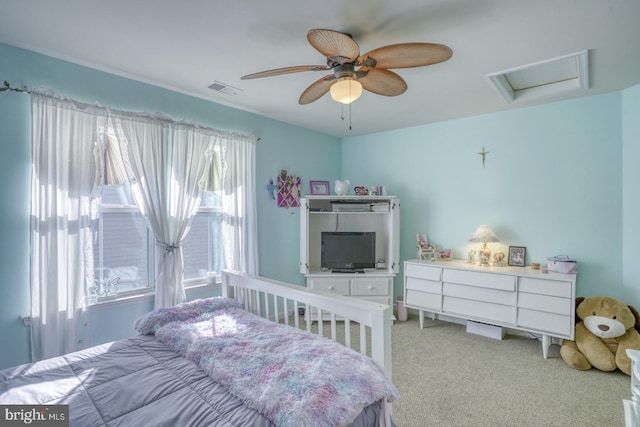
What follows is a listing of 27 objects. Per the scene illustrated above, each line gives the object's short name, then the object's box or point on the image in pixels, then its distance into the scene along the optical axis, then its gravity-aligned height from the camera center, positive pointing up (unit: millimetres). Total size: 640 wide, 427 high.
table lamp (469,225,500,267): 3289 -268
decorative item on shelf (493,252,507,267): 3322 -501
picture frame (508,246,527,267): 3252 -443
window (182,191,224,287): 3029 -297
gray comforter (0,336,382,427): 1121 -720
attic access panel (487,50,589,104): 2328 +1139
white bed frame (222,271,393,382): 1459 -511
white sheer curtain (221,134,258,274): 3227 +90
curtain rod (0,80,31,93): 2021 +805
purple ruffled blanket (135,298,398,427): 1120 -665
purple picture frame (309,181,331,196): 4070 +321
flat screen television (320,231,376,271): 3865 -464
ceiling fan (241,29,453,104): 1547 +823
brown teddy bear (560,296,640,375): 2506 -1019
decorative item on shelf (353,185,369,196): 3967 +270
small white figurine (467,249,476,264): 3495 -495
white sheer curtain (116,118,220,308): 2578 +246
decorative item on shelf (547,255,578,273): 2807 -467
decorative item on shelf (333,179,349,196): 3949 +318
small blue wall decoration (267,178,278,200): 3709 +286
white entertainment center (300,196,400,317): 3686 -294
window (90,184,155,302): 2473 -297
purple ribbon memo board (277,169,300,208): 3836 +274
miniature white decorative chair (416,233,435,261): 3689 -418
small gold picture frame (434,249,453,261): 3672 -495
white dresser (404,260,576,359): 2730 -802
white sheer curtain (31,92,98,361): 2105 -65
